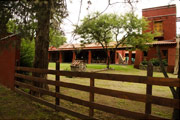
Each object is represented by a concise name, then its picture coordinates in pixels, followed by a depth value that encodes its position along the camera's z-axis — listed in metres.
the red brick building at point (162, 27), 18.13
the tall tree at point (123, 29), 16.44
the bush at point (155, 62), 17.00
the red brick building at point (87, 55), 25.25
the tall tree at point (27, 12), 3.12
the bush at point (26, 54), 6.62
